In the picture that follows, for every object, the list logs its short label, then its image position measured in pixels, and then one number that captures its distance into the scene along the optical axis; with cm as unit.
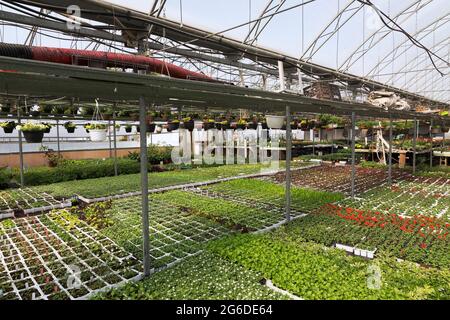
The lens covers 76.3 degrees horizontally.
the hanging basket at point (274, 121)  774
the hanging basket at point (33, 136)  655
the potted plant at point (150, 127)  1014
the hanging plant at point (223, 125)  1324
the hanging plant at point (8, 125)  850
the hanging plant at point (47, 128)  678
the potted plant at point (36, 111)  1023
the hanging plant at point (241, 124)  1311
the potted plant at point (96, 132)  740
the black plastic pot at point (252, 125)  1372
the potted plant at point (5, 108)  1046
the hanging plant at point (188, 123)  975
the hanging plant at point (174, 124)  1085
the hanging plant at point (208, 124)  1227
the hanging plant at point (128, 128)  1502
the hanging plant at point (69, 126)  1042
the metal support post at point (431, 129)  1378
